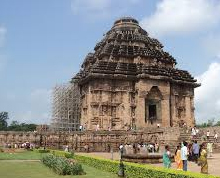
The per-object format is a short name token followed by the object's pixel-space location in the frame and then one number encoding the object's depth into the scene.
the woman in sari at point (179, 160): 12.51
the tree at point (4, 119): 76.27
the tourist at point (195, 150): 15.26
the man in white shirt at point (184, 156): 12.20
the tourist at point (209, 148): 20.41
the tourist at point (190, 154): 16.71
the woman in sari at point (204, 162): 11.75
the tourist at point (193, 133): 23.88
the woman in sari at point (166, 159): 12.75
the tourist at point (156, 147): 24.30
